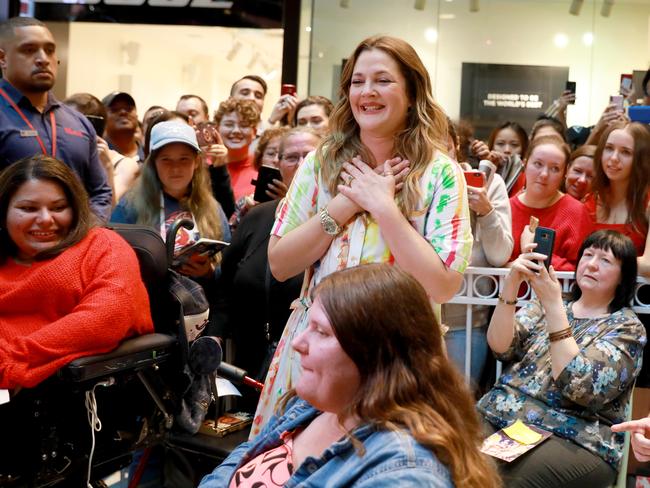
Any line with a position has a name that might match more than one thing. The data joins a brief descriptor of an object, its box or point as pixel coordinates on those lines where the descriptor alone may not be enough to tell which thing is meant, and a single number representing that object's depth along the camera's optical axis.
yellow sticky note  2.98
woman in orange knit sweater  2.75
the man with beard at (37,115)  4.03
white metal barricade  3.49
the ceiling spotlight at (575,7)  7.31
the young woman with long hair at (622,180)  3.81
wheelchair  2.70
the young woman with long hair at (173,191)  4.04
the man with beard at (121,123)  5.62
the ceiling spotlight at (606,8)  7.29
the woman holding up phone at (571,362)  2.96
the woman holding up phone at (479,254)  3.55
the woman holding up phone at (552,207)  3.80
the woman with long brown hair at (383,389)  1.44
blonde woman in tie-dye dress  2.21
